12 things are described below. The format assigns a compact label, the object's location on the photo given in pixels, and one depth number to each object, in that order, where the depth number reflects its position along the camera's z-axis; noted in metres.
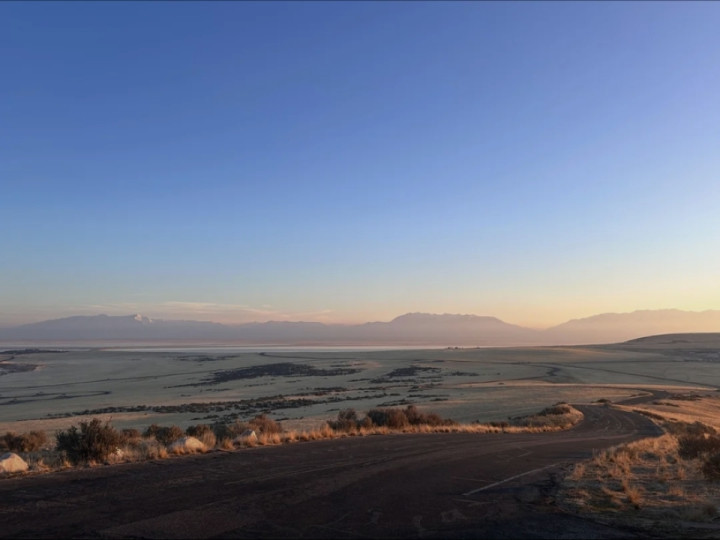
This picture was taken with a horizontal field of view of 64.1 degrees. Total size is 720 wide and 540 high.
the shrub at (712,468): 12.71
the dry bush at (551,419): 31.49
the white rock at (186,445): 15.16
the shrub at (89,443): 13.88
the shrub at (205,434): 17.11
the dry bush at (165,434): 20.51
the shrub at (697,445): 16.64
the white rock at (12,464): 11.96
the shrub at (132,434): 21.48
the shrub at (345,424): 22.81
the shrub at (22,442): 20.28
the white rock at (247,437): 17.78
